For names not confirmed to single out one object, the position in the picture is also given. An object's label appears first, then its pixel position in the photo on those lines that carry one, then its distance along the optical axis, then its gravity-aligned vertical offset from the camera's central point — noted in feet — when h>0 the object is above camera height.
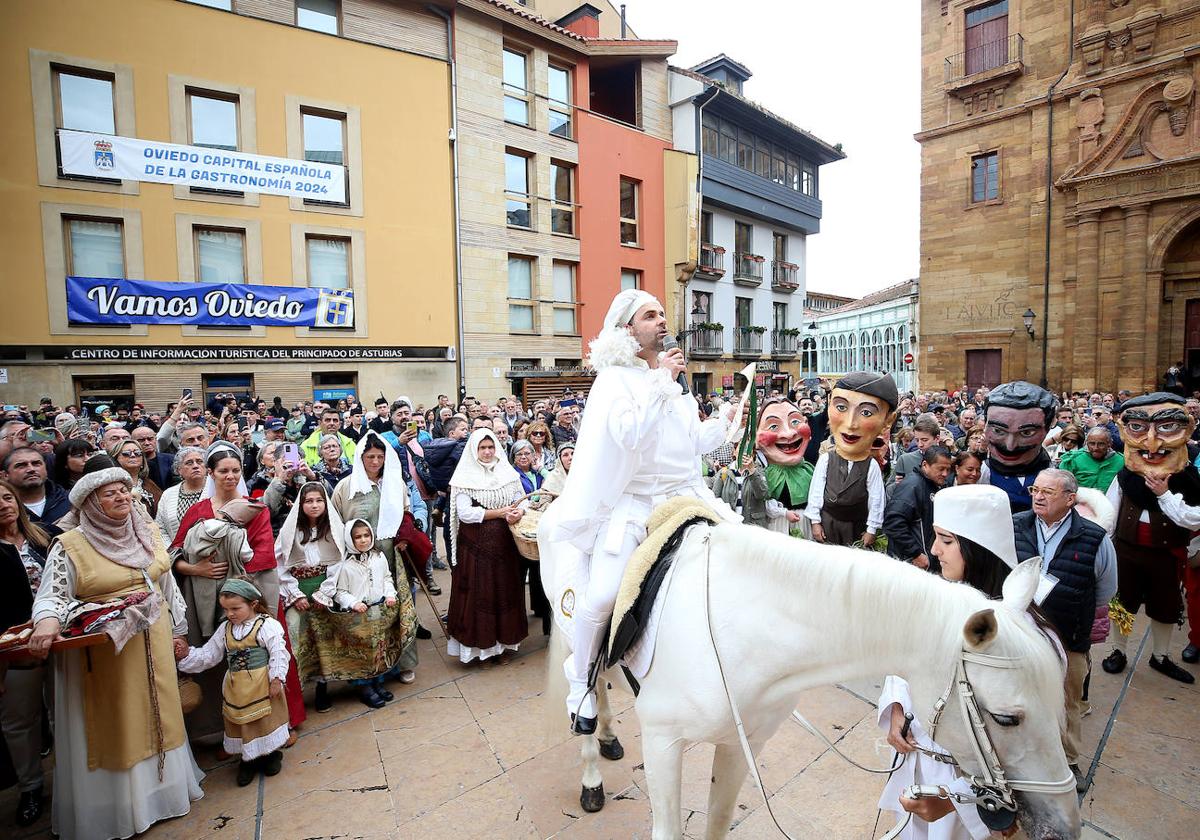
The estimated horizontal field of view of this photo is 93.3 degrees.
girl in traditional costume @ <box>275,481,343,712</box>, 13.28 -4.03
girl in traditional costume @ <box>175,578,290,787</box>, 10.88 -5.64
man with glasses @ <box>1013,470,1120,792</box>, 9.80 -3.26
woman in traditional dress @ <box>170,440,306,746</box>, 11.57 -3.66
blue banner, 40.42 +6.47
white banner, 39.99 +16.85
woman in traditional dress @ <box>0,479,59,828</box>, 9.89 -5.31
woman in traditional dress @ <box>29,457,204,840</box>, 9.23 -5.17
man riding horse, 7.80 -1.15
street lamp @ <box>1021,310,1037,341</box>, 57.72 +5.70
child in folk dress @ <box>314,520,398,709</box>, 13.51 -4.82
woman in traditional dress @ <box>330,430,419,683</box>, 14.73 -2.95
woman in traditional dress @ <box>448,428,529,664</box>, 15.38 -4.88
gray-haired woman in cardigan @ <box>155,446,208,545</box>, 12.82 -2.47
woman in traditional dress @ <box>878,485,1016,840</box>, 6.76 -2.61
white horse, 4.96 -2.87
